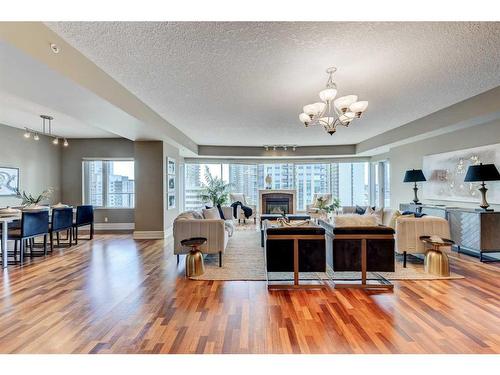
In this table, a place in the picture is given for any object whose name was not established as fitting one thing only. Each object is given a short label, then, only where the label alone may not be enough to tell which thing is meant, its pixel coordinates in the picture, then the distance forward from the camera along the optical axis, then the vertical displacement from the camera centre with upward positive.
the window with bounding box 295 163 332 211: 10.53 +0.32
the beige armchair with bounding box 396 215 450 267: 4.24 -0.65
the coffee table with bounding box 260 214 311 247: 6.16 -0.65
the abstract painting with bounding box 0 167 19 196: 6.20 +0.23
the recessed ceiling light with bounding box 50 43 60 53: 2.42 +1.27
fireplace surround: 9.84 -0.42
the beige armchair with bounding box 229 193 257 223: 9.75 -0.37
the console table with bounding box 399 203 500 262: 4.52 -0.71
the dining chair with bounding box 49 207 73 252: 5.46 -0.61
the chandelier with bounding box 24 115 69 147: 5.63 +1.51
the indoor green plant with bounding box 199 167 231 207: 9.59 -0.01
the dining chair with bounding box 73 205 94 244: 6.29 -0.63
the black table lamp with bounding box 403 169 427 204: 6.13 +0.29
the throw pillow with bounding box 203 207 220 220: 5.19 -0.46
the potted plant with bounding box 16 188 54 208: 5.53 -0.23
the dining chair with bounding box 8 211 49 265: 4.60 -0.65
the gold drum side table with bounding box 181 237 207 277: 3.84 -0.97
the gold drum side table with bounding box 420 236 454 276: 3.79 -0.99
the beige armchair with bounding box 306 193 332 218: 8.34 -0.55
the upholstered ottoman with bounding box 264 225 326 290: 3.40 -0.76
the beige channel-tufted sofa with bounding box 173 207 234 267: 4.23 -0.65
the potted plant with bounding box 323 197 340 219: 7.38 -0.53
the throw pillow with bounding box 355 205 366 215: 6.74 -0.52
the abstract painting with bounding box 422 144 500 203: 4.80 +0.30
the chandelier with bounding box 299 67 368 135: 3.23 +1.02
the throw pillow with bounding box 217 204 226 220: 6.45 -0.56
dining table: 4.41 -0.76
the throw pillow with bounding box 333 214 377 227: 3.51 -0.41
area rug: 3.79 -1.20
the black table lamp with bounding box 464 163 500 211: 4.34 +0.22
